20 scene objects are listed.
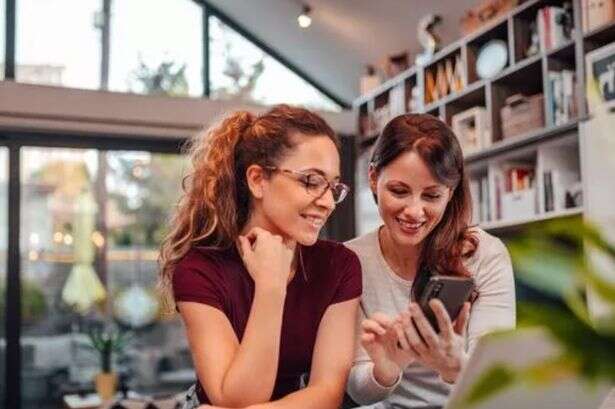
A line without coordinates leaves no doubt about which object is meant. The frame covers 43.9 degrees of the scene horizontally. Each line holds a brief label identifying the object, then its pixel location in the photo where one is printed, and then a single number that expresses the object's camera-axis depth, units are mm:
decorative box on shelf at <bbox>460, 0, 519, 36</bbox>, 3811
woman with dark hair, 1510
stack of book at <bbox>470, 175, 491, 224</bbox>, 3895
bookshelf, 3273
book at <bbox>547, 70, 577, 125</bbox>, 3270
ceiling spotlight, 5324
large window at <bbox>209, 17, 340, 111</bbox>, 5867
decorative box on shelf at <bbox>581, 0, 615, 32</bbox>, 3076
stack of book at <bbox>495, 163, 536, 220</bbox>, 3537
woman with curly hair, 1274
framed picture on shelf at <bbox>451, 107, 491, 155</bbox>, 3918
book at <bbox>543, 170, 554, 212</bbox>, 3391
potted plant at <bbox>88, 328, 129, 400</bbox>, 4875
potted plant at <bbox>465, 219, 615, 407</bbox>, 357
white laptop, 734
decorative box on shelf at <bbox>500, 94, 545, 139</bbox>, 3514
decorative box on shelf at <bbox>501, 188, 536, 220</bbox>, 3514
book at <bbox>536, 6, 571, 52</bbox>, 3371
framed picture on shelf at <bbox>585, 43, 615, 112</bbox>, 3027
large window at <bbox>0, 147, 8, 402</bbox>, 4867
